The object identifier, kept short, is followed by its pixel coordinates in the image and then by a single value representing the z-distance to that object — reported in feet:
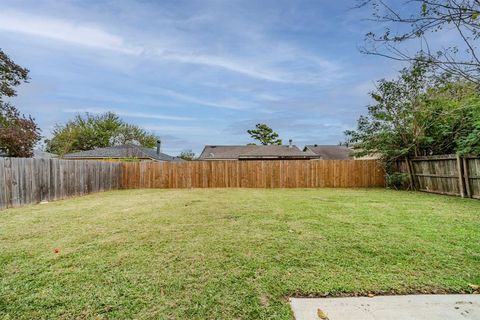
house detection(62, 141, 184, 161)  71.87
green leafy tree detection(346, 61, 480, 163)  31.09
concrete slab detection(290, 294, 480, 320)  5.92
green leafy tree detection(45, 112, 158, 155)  104.73
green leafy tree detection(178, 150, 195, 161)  151.39
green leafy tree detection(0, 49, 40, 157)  39.09
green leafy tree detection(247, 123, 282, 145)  123.34
